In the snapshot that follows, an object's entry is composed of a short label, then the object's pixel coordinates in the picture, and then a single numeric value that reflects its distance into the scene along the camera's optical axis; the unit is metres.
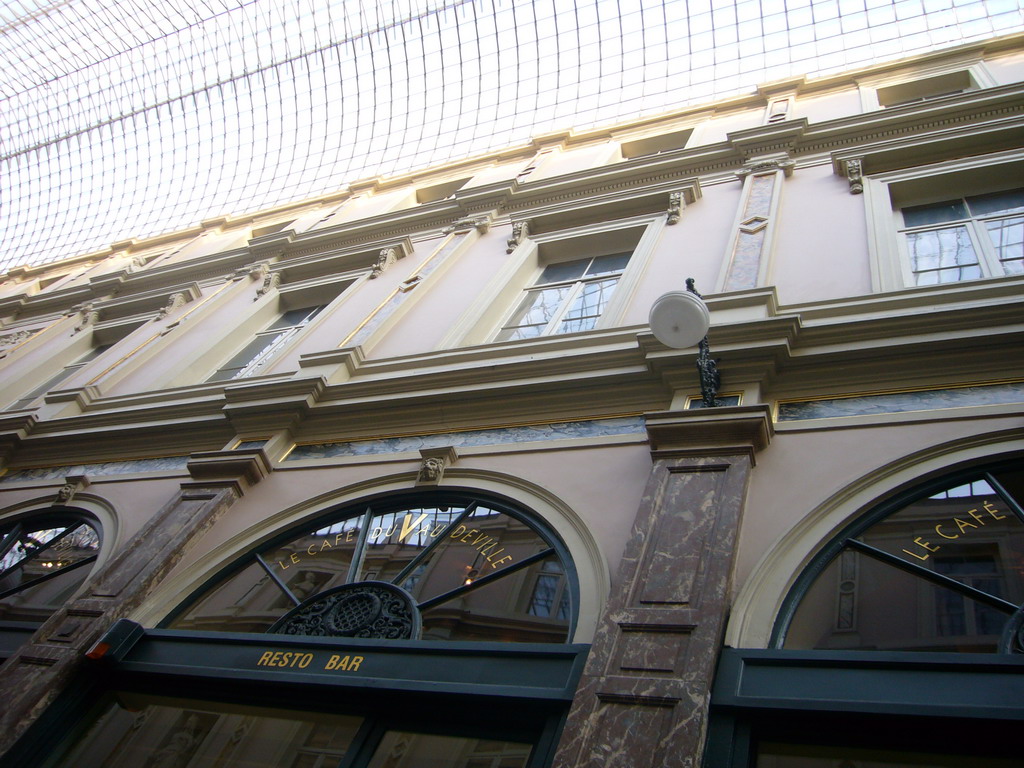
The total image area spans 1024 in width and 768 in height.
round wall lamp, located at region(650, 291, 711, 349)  5.80
